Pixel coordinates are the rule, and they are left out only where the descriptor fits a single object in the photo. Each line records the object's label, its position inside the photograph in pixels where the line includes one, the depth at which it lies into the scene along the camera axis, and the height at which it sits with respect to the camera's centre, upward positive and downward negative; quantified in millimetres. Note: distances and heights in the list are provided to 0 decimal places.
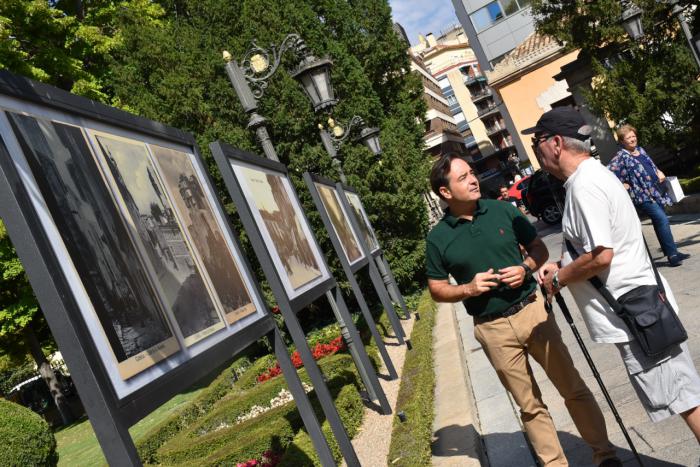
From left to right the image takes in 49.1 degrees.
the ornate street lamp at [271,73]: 9594 +2237
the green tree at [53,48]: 20797 +8242
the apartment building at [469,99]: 94375 +8573
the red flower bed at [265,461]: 7305 -1755
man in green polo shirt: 4617 -804
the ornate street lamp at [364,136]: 17547 +1874
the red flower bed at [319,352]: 13930 -1929
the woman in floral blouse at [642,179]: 9523 -959
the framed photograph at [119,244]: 2834 +342
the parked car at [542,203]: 23609 -1773
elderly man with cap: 3723 -708
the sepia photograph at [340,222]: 9992 +96
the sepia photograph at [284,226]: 6301 +233
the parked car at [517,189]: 31330 -1419
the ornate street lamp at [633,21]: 14805 +1421
